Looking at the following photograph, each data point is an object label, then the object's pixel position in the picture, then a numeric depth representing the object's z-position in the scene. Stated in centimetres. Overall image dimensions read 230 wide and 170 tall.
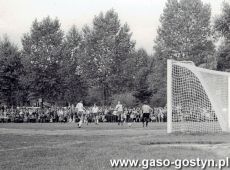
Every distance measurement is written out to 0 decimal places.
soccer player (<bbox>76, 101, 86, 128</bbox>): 3146
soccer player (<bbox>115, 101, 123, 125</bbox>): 3428
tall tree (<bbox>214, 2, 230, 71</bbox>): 5266
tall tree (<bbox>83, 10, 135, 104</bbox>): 5847
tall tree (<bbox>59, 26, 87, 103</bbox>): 5778
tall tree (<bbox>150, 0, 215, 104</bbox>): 5791
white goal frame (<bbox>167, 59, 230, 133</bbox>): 2266
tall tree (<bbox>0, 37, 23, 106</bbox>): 5641
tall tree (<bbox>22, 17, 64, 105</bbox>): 5544
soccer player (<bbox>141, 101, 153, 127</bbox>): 3110
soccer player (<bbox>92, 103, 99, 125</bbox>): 3906
